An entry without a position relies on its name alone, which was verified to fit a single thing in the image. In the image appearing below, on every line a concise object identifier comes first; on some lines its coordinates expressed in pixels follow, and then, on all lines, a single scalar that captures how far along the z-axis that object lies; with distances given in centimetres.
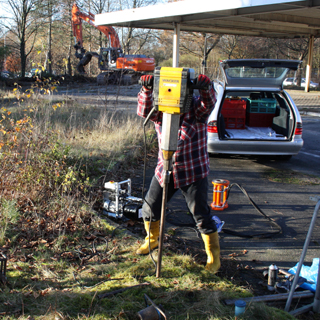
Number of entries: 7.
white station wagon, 673
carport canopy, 867
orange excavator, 2311
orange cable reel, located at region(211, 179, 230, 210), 492
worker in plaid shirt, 306
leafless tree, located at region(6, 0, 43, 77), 2706
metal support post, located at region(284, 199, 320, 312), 254
